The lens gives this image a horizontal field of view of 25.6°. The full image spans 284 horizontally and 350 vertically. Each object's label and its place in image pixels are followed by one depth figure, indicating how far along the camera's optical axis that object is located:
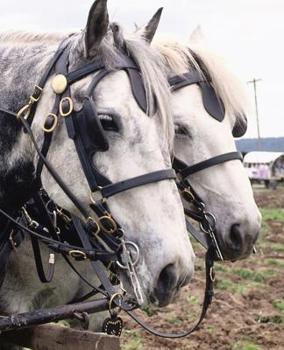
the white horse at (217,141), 3.06
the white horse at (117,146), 2.15
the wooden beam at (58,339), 2.67
